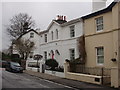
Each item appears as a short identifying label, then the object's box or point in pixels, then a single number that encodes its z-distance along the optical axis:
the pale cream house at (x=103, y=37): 20.61
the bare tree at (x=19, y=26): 67.94
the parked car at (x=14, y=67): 33.76
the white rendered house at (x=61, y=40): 28.14
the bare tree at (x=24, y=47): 45.97
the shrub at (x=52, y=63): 30.13
